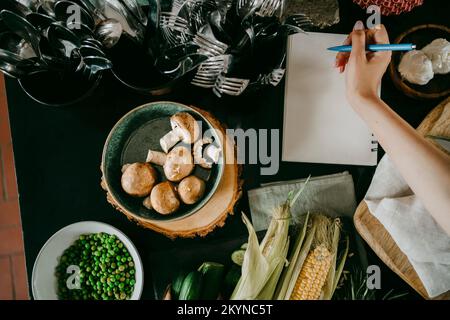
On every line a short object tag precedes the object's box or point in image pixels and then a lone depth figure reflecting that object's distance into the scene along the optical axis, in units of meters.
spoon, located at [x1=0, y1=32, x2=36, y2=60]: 0.73
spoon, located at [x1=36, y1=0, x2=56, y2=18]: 0.70
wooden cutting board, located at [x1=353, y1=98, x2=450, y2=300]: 0.83
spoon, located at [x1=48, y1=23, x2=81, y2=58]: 0.69
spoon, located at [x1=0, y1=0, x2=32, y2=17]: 0.72
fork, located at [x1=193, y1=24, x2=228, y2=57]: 0.73
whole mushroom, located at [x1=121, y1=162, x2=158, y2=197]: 0.80
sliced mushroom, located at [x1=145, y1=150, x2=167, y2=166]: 0.83
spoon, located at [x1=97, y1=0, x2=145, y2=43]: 0.71
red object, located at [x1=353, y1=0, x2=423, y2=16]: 0.80
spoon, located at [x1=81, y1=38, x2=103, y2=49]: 0.68
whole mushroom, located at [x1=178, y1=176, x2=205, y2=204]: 0.80
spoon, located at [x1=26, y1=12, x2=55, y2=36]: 0.69
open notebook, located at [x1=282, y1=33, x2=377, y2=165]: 0.86
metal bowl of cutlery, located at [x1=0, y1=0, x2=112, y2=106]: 0.69
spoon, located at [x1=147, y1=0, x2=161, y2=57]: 0.72
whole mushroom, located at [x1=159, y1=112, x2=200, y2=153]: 0.81
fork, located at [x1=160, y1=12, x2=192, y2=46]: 0.75
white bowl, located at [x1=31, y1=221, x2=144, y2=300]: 0.82
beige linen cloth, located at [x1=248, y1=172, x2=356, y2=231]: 0.86
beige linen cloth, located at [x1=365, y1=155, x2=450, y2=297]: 0.79
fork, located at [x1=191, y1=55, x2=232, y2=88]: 0.74
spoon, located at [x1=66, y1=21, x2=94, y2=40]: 0.69
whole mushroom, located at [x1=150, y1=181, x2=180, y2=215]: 0.80
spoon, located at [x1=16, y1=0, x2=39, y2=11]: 0.71
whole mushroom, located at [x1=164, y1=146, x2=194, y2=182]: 0.81
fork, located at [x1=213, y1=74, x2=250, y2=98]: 0.78
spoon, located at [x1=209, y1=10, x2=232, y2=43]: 0.73
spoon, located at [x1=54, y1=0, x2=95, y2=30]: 0.70
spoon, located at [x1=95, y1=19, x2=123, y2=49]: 0.70
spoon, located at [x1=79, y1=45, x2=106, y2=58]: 0.68
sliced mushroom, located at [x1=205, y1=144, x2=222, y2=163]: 0.82
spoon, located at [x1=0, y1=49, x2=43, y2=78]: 0.70
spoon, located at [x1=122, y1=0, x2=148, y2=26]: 0.71
